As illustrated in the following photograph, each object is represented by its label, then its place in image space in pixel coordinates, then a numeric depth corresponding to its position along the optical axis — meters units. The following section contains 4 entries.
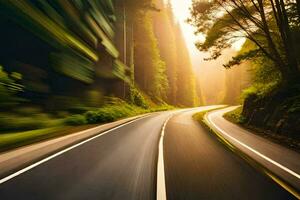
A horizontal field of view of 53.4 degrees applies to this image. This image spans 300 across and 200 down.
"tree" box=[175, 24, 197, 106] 93.12
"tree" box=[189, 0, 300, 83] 17.14
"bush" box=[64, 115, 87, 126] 17.61
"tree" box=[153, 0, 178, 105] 83.00
